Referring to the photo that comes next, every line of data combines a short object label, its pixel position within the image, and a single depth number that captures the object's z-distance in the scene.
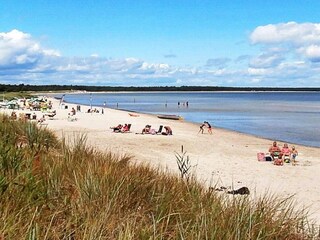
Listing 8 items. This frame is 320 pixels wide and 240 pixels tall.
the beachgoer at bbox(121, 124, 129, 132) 25.11
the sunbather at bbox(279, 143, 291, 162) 16.41
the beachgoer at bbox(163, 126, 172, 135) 24.76
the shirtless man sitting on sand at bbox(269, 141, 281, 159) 16.20
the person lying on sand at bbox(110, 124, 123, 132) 25.20
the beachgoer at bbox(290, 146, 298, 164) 16.07
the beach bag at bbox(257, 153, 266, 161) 16.69
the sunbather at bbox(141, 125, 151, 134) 24.83
